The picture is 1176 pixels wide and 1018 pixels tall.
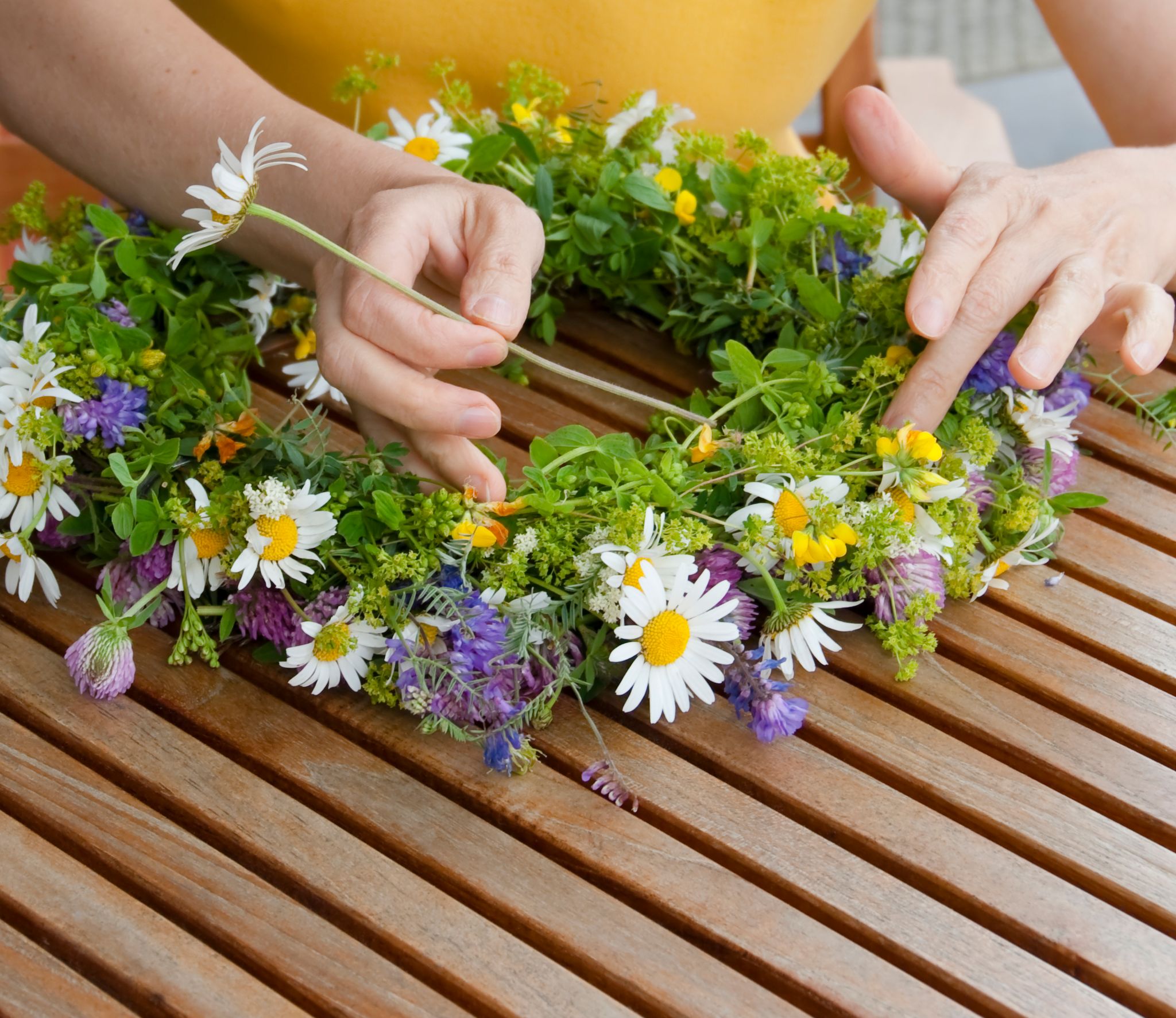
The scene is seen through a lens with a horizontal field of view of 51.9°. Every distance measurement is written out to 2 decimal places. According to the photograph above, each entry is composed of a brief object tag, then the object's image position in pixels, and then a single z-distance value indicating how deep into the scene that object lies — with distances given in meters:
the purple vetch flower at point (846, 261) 1.06
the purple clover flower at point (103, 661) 0.81
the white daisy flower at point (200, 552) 0.83
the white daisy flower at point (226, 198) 0.72
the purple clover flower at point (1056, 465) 0.95
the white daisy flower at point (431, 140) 1.14
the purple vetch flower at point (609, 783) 0.77
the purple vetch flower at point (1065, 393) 0.98
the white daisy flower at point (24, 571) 0.87
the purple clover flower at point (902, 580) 0.85
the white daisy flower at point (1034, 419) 0.94
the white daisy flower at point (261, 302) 1.08
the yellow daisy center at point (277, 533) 0.80
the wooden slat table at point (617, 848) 0.67
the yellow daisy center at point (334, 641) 0.79
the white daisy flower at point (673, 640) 0.77
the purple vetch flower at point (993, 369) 0.93
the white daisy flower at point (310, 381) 1.03
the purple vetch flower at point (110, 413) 0.87
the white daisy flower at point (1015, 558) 0.90
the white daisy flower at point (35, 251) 1.09
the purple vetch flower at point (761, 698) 0.79
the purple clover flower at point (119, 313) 0.98
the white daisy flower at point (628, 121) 1.15
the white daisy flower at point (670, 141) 1.14
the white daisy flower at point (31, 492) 0.87
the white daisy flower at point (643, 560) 0.78
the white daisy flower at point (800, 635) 0.83
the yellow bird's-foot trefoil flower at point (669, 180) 1.10
